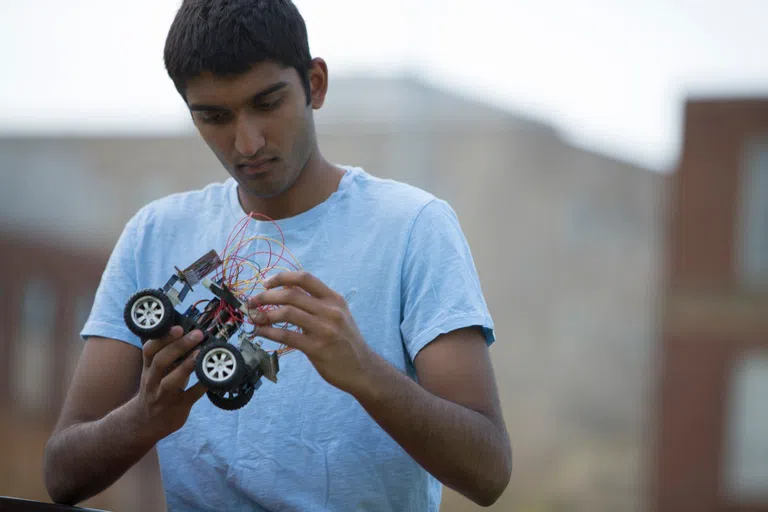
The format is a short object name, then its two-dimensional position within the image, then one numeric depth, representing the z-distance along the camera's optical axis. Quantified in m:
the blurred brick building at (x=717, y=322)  20.83
